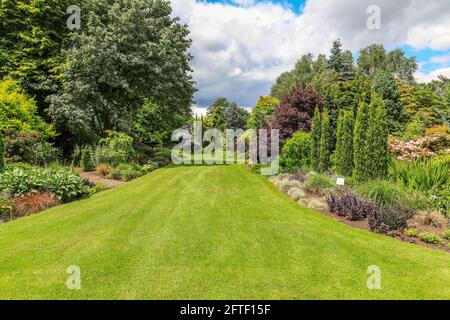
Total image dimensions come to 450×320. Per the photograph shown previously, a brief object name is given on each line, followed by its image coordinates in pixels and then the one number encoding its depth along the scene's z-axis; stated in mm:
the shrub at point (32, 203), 7735
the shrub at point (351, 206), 7156
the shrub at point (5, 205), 7491
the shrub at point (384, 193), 7502
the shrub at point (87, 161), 14070
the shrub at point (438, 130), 17497
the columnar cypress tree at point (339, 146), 11367
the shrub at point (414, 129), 19680
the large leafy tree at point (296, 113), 17078
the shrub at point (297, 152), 14680
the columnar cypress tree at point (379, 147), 9266
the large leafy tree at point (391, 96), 27156
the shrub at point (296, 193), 9522
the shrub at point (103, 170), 13328
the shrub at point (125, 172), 13273
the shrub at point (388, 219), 6324
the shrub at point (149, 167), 15922
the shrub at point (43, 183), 8258
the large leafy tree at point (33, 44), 16031
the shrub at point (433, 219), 6457
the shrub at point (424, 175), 8102
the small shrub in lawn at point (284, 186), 10966
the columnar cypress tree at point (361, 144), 9633
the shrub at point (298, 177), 11760
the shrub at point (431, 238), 5730
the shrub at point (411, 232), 6043
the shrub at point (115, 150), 14703
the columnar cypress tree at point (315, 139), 13805
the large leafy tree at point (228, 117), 50647
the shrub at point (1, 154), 9836
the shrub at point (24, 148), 11711
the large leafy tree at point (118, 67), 15742
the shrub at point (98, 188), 10345
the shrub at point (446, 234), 5888
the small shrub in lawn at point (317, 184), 9734
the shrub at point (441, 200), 6973
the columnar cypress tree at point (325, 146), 13000
